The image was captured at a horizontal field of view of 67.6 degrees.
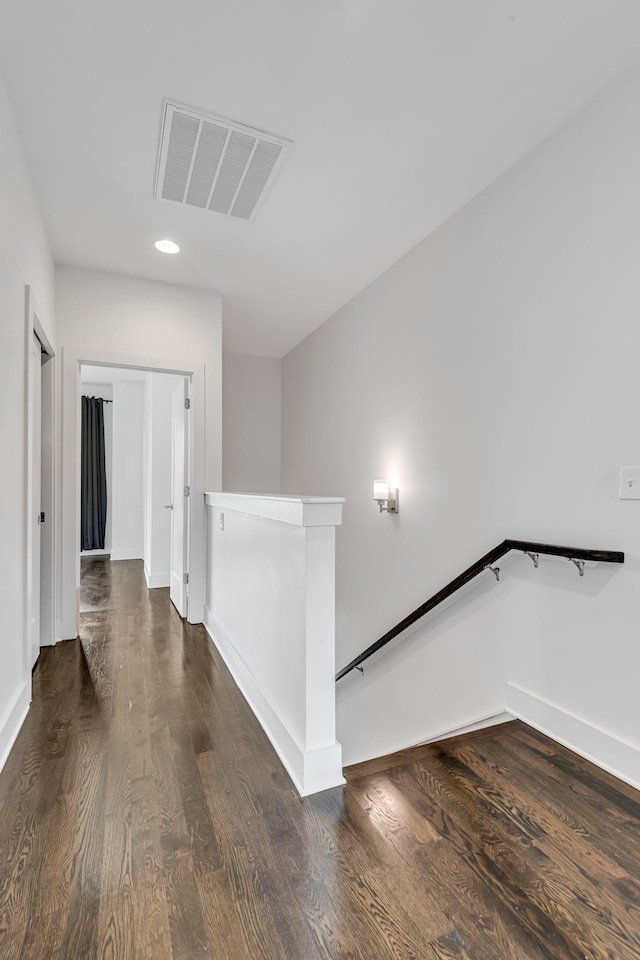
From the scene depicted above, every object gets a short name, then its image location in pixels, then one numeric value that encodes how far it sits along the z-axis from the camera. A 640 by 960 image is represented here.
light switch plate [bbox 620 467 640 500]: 1.71
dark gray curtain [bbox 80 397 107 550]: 7.02
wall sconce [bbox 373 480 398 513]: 3.18
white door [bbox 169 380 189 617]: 3.74
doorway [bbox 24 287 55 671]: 2.96
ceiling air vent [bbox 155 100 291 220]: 2.02
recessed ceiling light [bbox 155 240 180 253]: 2.99
